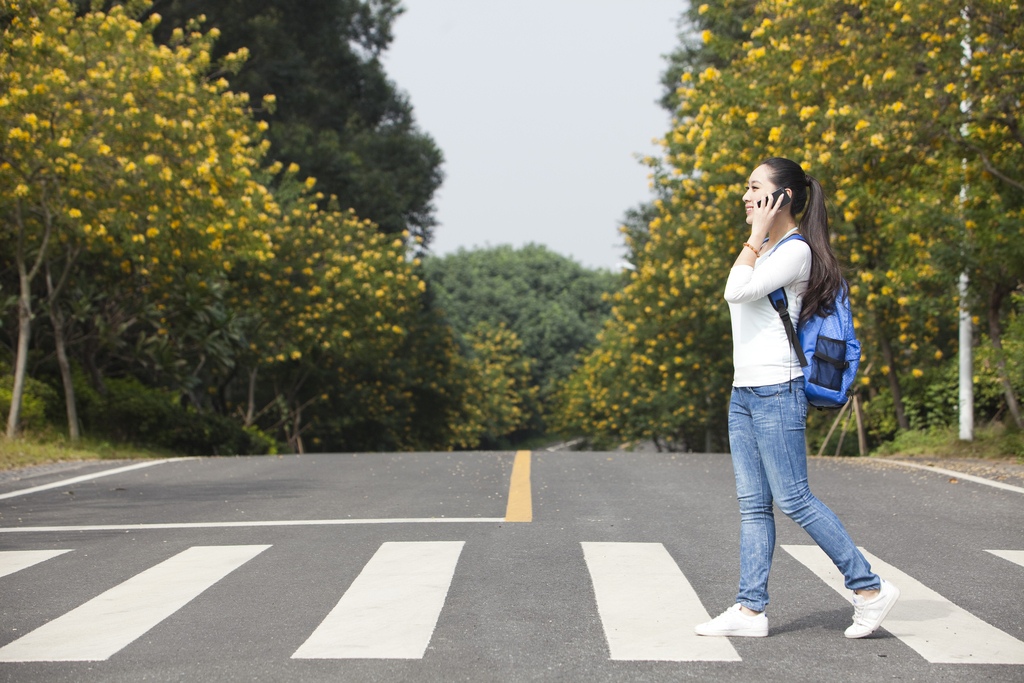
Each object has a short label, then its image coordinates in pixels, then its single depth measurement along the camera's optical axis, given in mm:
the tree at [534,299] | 72875
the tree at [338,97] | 33469
